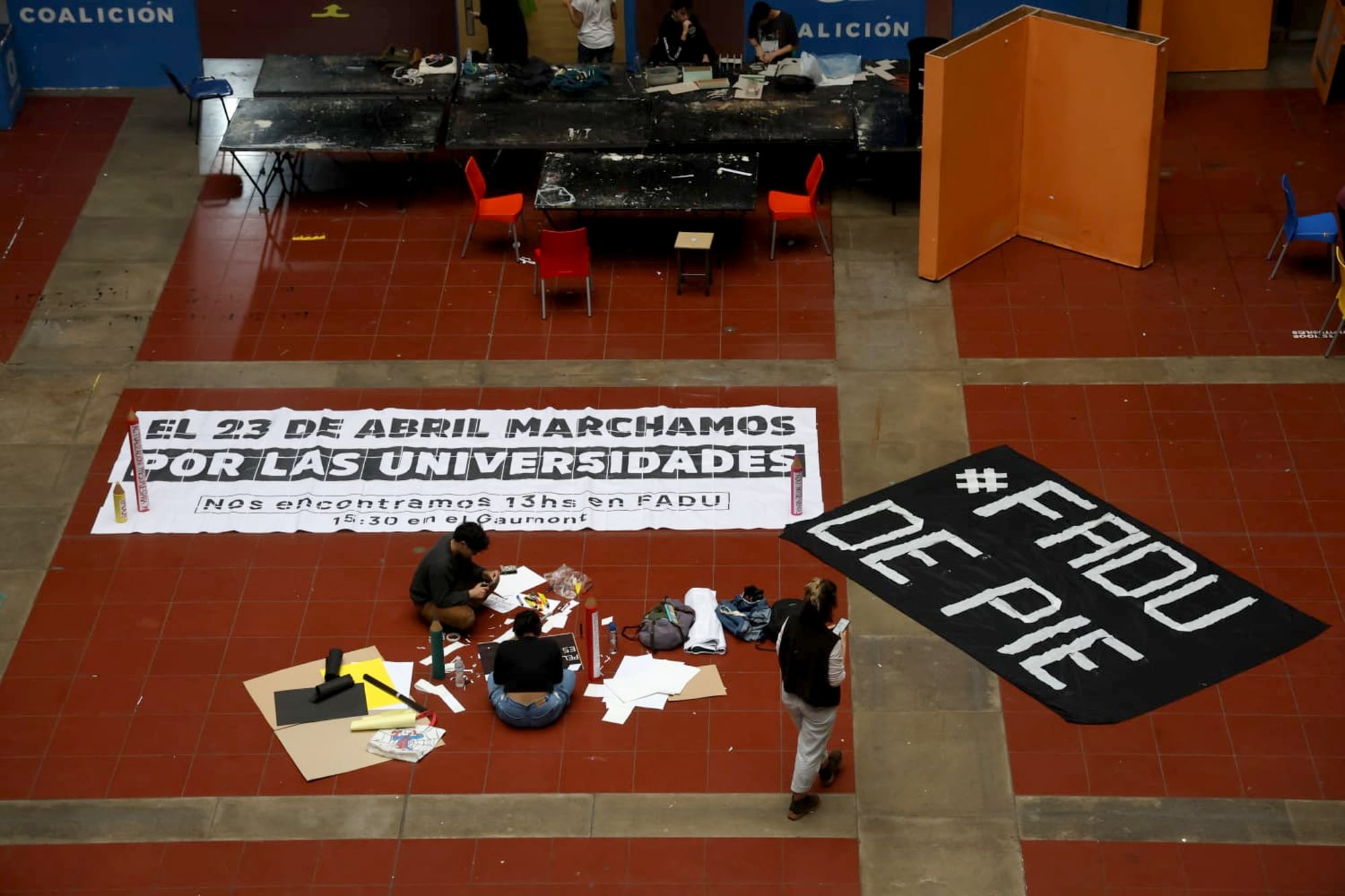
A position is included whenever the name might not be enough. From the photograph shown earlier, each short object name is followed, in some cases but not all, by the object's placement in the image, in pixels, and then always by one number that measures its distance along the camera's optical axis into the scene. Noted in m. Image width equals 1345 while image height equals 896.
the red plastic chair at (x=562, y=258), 17.22
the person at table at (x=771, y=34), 19.91
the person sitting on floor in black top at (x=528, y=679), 13.00
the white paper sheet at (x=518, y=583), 14.42
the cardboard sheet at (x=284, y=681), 13.53
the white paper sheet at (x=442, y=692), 13.46
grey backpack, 13.82
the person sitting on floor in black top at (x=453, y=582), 13.77
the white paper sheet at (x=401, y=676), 13.58
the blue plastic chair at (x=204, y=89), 20.23
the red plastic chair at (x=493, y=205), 18.19
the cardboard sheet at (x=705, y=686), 13.50
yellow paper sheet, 13.45
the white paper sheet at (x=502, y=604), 14.30
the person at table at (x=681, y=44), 19.97
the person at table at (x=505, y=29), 20.00
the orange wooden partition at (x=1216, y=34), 20.86
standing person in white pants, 11.53
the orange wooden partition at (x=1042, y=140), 17.03
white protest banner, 15.20
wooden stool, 17.78
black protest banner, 13.52
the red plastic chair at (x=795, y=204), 18.09
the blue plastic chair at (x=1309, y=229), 17.50
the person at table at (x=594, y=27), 20.30
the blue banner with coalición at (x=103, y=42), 20.92
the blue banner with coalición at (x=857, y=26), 20.92
